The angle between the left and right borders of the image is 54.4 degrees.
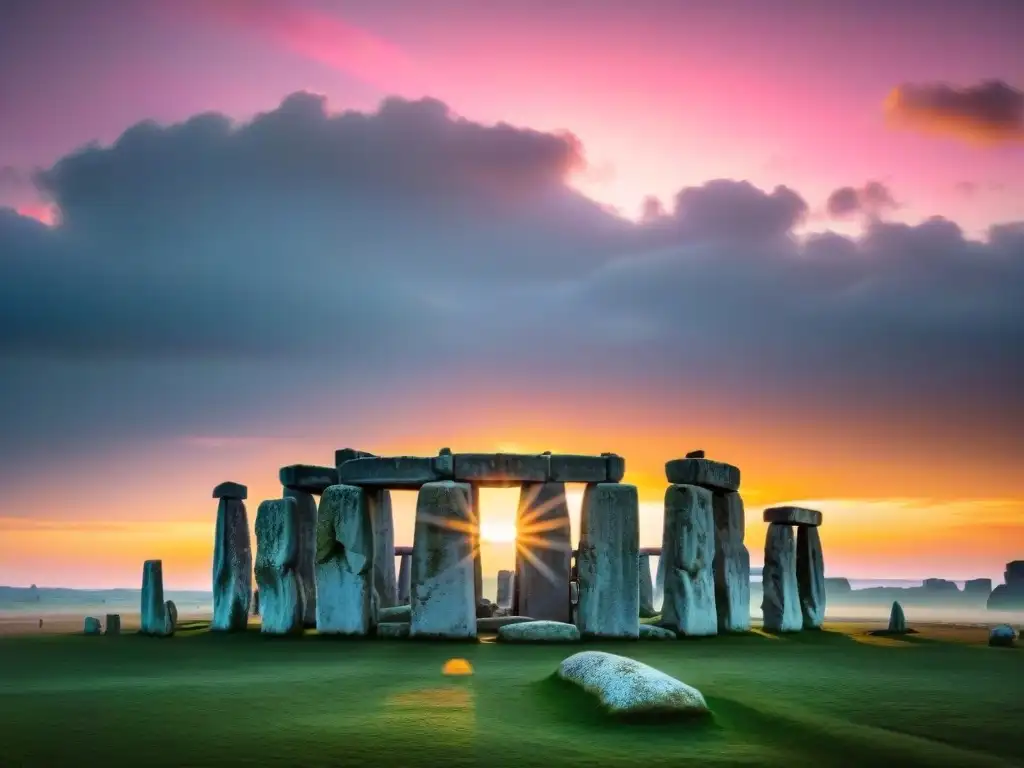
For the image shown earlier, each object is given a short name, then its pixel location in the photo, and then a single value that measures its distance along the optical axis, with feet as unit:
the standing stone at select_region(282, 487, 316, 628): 67.82
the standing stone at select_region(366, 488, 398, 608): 72.43
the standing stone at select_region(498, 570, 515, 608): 95.00
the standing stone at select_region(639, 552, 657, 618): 89.22
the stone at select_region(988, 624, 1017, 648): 56.53
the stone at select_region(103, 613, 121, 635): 65.77
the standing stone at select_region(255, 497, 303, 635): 59.88
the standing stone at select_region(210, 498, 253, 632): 64.80
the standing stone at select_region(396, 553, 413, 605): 89.35
